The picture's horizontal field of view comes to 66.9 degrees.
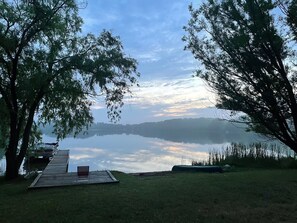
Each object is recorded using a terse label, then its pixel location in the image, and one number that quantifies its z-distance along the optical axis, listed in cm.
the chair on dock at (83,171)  722
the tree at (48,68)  729
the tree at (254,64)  657
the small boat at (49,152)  1675
